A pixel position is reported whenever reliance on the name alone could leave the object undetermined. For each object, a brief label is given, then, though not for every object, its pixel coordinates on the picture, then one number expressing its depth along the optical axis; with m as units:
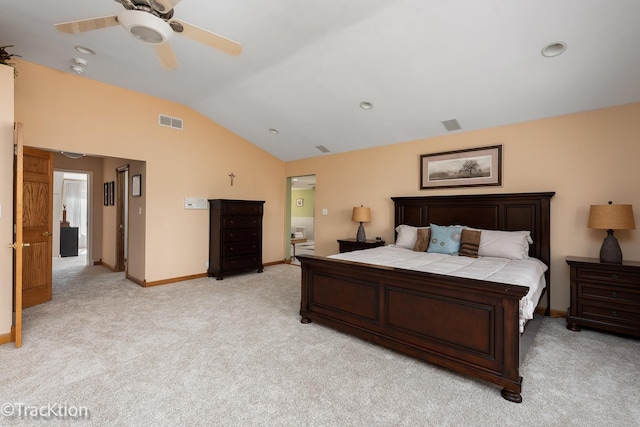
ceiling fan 1.82
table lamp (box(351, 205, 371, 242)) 5.10
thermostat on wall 5.23
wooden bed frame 2.01
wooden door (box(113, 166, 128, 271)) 5.80
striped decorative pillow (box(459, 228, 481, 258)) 3.56
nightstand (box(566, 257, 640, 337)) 2.85
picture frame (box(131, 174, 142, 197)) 4.93
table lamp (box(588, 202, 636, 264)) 2.97
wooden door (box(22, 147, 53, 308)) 3.73
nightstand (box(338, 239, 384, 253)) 4.83
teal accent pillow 3.72
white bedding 2.39
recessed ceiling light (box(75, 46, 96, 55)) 3.34
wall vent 4.87
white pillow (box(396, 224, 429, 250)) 4.28
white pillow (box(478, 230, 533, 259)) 3.40
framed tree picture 4.05
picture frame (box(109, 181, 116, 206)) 6.02
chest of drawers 5.28
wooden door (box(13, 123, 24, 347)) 2.57
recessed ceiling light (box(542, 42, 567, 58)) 2.65
